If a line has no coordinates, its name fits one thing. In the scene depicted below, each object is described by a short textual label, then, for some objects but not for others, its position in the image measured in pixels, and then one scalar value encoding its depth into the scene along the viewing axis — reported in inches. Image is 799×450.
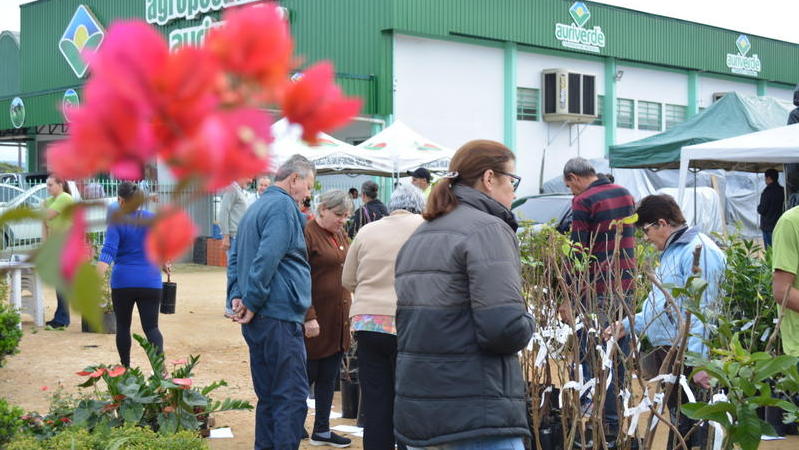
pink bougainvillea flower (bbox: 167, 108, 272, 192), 22.0
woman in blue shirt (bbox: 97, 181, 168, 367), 274.8
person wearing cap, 389.7
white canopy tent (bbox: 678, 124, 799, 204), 378.0
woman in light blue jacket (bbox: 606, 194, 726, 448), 190.9
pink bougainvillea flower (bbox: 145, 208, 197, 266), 23.2
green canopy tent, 549.0
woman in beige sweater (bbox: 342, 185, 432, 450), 200.4
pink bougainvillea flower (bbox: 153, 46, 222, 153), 22.8
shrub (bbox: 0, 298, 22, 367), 293.3
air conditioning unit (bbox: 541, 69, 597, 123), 1019.3
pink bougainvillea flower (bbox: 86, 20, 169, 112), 22.1
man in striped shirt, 242.6
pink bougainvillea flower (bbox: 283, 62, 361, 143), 25.2
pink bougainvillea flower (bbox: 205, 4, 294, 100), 23.6
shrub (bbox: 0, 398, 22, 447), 187.8
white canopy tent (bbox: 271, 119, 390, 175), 538.6
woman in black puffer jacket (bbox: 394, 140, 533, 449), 117.6
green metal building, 917.2
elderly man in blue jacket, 193.0
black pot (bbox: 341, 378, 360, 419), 281.6
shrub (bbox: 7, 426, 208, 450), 173.8
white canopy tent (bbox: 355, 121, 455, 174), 555.5
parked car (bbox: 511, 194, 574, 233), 601.9
